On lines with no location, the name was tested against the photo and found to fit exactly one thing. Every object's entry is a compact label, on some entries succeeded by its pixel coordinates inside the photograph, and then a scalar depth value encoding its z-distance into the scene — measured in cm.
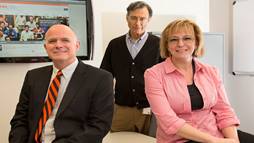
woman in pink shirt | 200
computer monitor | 290
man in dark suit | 188
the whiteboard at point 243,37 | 428
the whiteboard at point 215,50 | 401
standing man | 286
